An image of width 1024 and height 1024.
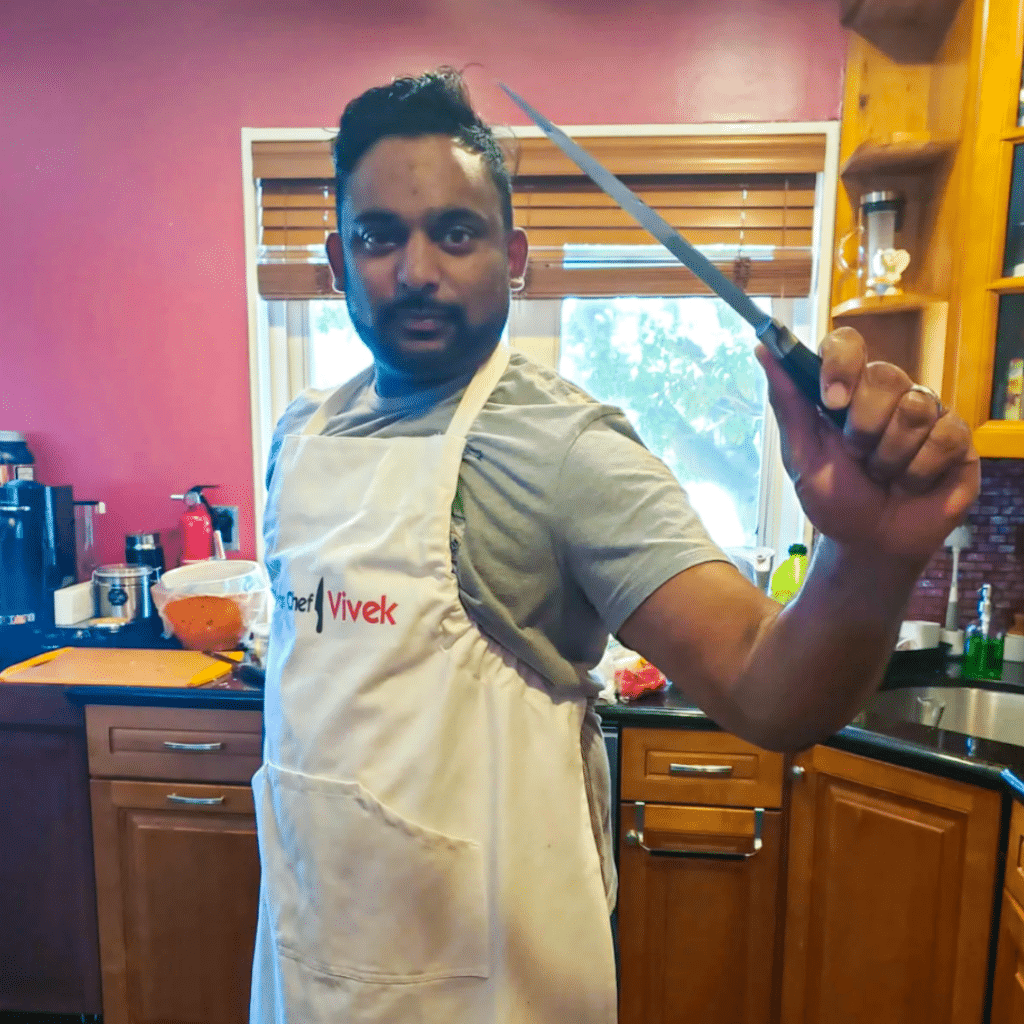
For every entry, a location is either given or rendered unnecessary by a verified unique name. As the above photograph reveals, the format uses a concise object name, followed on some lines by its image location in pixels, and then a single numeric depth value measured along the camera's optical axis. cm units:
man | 68
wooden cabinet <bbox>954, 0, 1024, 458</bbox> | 143
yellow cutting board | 155
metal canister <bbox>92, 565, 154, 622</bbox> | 191
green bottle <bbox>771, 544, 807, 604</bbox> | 175
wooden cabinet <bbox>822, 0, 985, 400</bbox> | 154
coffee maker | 175
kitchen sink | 157
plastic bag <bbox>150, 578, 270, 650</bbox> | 172
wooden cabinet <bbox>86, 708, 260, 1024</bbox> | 153
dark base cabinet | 158
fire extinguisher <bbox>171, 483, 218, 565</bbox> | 197
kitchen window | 184
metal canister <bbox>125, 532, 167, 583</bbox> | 195
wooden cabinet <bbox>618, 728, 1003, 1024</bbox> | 133
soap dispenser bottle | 163
